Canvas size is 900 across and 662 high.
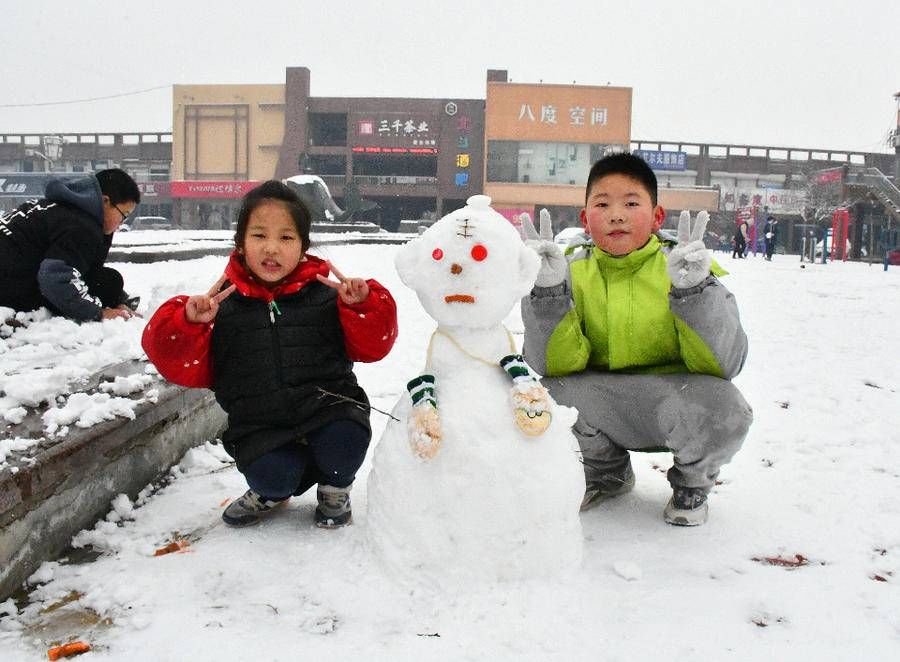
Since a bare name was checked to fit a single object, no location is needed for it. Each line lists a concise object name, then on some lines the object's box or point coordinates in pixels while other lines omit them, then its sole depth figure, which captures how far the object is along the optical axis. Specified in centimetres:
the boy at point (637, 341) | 248
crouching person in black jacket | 396
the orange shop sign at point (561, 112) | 3978
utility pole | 3600
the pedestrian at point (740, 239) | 2319
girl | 243
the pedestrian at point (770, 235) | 2264
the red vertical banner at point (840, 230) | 2425
